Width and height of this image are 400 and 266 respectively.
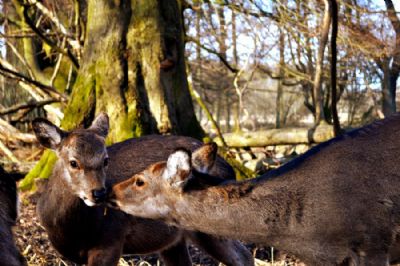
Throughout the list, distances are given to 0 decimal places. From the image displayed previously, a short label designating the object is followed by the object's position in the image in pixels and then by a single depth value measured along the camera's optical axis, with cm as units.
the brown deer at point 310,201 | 529
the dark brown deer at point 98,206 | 645
